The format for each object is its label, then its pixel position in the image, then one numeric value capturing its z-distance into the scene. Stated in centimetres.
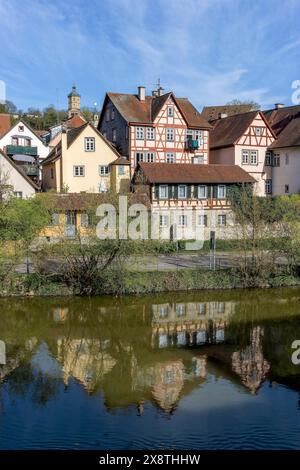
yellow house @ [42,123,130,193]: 3906
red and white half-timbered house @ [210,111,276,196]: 4369
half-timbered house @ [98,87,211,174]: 4153
